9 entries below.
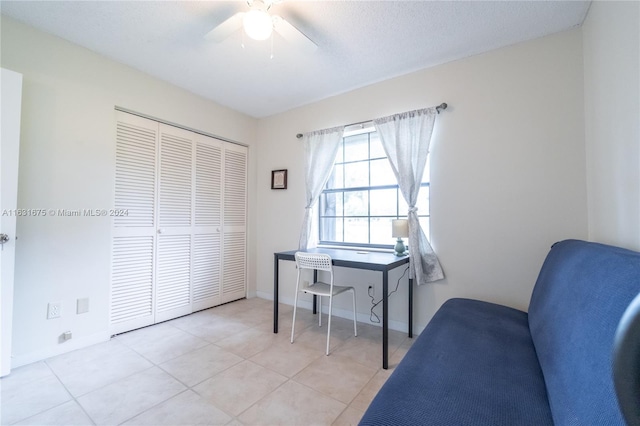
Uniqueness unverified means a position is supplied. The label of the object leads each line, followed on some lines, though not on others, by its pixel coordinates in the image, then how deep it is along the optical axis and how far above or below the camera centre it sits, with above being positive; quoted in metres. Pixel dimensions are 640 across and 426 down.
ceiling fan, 1.58 +1.27
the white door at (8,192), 1.78 +0.18
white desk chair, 2.23 -0.39
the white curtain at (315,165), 3.04 +0.65
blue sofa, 0.73 -0.63
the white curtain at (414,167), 2.38 +0.51
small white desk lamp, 2.42 -0.09
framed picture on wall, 3.47 +0.55
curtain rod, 2.38 +1.03
